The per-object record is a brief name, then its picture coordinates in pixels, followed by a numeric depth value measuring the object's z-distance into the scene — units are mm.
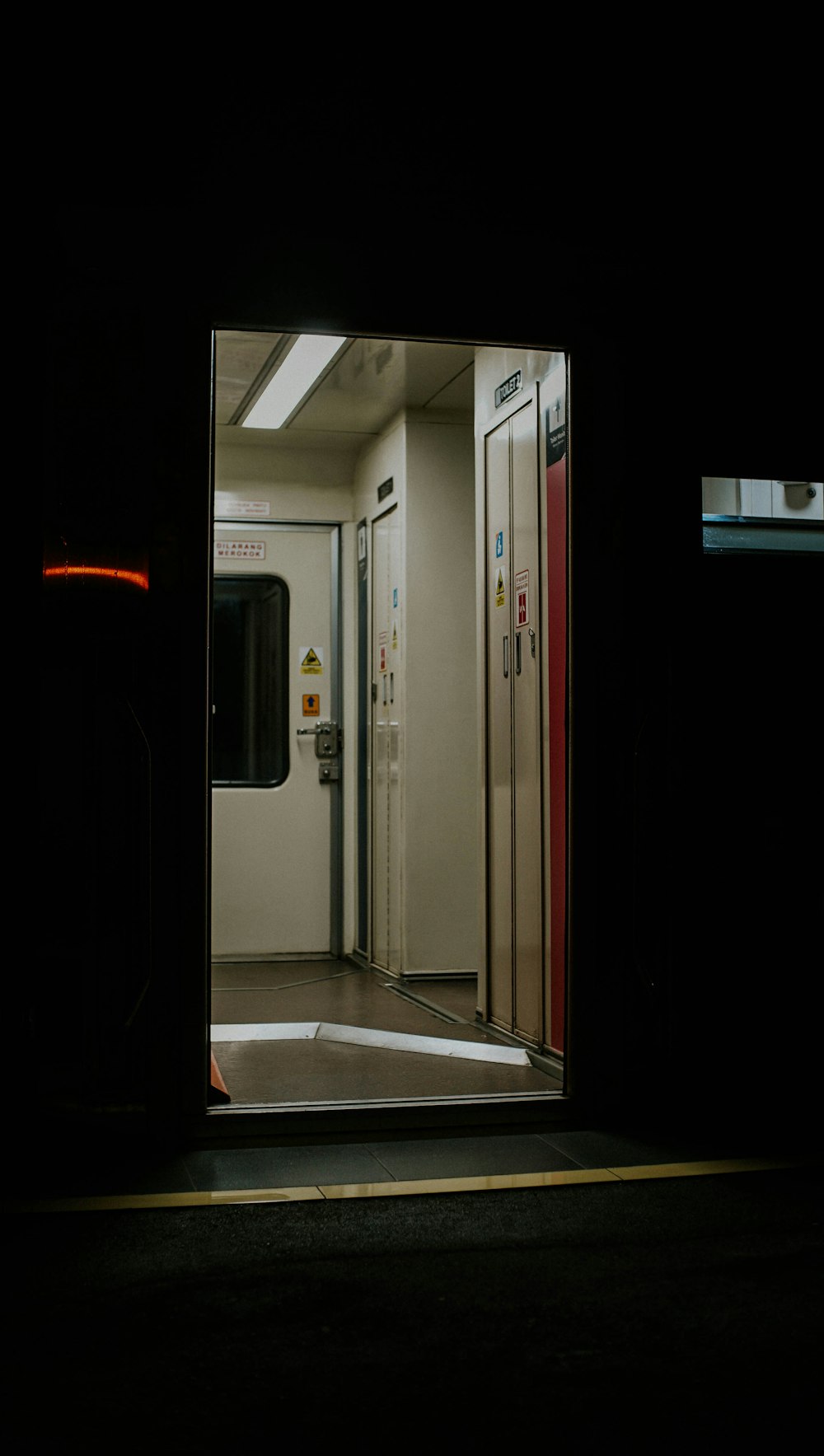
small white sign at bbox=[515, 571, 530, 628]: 5270
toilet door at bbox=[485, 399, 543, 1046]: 5180
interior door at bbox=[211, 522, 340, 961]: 7730
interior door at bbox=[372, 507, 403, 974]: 6973
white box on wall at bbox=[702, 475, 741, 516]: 4285
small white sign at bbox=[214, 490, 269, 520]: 7840
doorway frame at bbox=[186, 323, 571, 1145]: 3914
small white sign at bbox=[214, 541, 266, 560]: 7871
